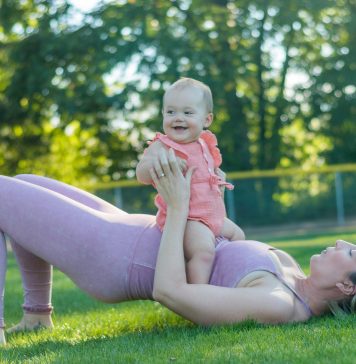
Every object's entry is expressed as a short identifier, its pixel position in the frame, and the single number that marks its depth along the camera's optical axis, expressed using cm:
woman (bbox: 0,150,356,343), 392
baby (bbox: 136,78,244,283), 402
